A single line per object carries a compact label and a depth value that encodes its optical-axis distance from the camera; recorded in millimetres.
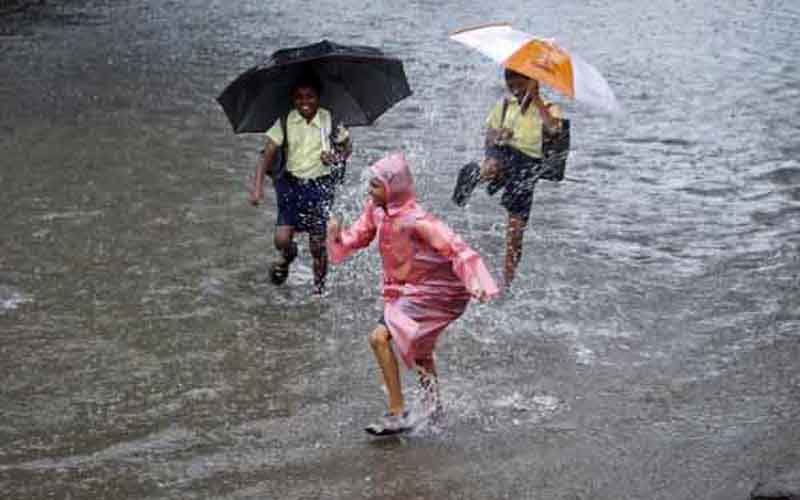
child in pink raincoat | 13609
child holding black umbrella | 17281
